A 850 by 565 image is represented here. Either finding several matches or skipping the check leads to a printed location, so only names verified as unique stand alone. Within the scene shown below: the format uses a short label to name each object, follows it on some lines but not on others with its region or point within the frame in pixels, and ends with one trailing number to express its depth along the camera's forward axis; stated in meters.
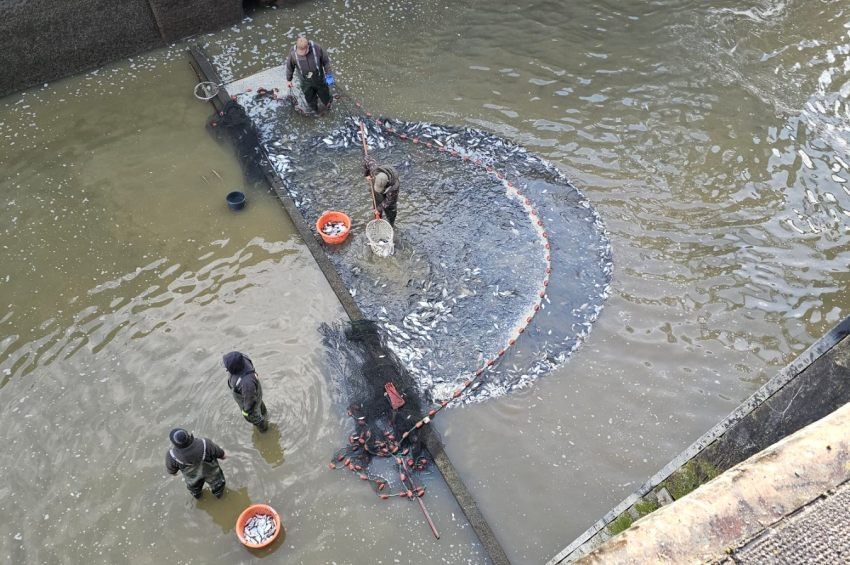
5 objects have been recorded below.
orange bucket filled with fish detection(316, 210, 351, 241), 7.46
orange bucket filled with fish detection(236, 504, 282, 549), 5.16
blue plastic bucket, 7.80
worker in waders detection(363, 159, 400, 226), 7.08
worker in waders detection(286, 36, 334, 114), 8.45
